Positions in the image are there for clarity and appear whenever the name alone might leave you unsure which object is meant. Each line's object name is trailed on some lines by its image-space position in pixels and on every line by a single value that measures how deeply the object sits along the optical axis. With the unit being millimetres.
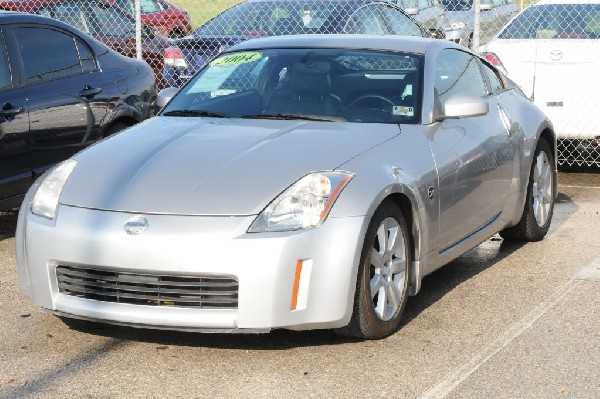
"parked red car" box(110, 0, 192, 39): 23188
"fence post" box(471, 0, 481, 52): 12430
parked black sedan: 8578
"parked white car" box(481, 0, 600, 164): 11125
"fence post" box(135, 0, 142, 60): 13314
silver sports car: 5480
